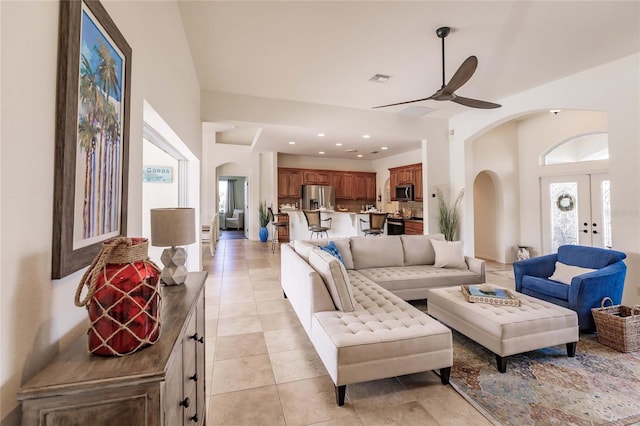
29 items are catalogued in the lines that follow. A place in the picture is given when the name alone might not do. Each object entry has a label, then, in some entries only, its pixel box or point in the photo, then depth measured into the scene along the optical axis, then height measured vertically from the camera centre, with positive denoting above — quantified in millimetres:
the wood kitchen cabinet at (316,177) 9336 +1347
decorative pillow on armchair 3227 -613
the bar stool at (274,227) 7719 -222
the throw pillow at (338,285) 2346 -531
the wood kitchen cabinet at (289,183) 9133 +1141
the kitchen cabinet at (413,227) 7088 -214
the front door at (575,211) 5305 +132
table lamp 1485 -94
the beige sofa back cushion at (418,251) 4188 -469
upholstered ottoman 2240 -863
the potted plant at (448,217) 5934 +26
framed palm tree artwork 883 +312
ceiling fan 2713 +1394
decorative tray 2564 -699
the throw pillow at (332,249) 3574 -376
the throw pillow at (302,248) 3113 -333
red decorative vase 792 -224
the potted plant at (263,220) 9039 -37
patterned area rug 1807 -1199
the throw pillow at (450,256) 3951 -509
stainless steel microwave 7949 +724
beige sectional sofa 1893 -766
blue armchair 2902 -680
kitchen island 6812 -123
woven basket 2566 -982
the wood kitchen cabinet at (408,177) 7675 +1153
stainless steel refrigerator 9328 +705
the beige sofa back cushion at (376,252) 3996 -461
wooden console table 667 -401
